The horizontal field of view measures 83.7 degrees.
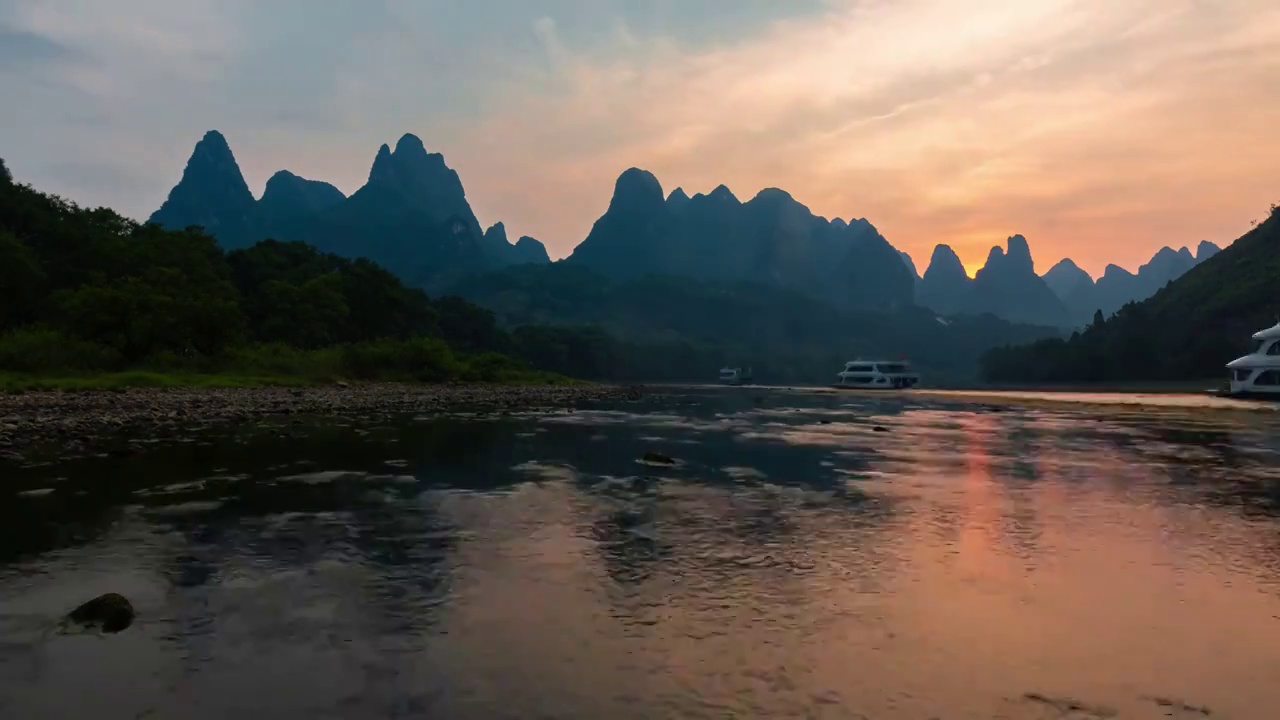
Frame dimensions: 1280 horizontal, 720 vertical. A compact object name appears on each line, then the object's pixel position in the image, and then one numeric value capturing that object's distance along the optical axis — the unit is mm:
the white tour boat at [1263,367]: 75062
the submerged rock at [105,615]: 9461
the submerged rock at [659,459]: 27245
